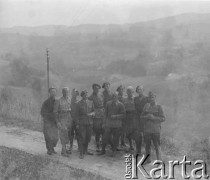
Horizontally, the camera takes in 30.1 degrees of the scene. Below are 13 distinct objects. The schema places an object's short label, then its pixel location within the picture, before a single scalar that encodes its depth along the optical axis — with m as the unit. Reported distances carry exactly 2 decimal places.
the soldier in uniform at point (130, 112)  9.80
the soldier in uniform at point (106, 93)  10.33
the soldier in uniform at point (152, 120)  9.20
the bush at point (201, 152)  10.22
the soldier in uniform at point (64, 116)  9.52
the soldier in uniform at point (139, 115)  9.73
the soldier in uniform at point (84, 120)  9.69
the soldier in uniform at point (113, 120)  9.68
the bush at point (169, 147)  10.69
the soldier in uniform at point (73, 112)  9.86
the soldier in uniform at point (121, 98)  9.99
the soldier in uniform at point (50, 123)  9.66
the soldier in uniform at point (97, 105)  9.95
